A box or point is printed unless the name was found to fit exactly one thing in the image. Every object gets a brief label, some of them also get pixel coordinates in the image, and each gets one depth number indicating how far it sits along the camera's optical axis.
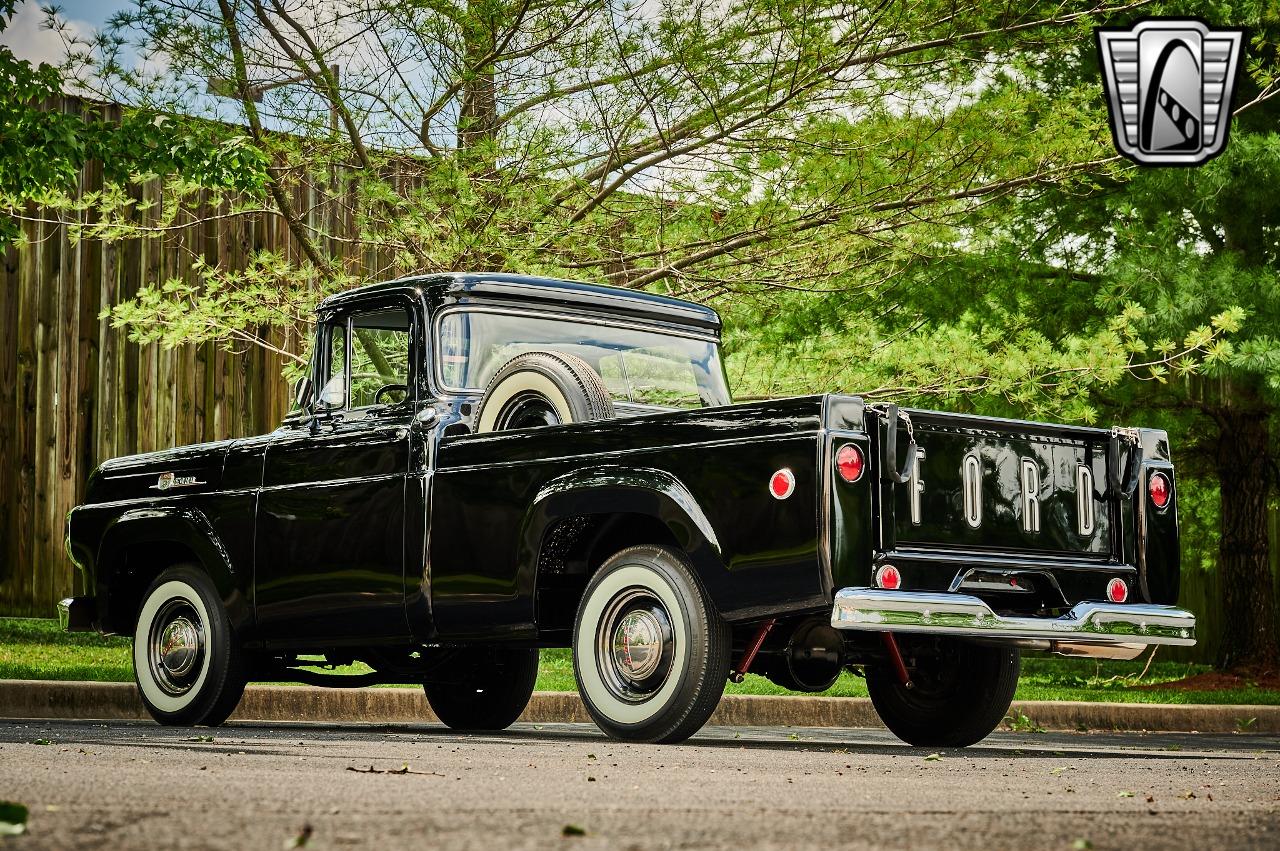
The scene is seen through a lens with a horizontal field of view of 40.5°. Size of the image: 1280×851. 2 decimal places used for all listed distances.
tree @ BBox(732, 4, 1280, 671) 12.90
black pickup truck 7.05
